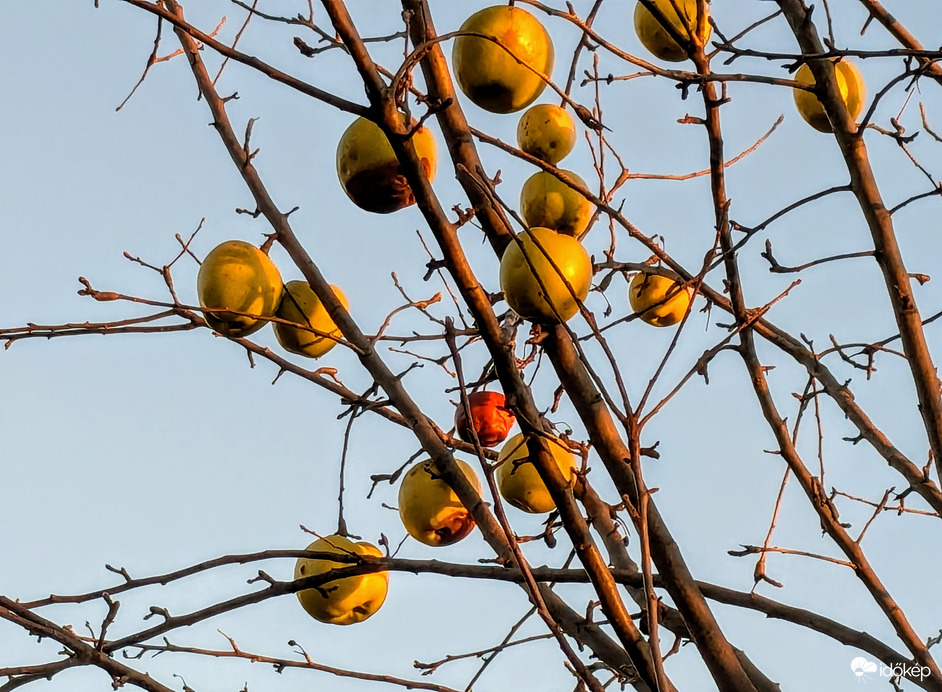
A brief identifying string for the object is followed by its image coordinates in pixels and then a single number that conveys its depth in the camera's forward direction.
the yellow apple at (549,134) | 6.02
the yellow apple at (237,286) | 5.38
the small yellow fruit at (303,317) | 5.70
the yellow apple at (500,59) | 5.22
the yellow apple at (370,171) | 5.27
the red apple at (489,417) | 5.89
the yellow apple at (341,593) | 5.46
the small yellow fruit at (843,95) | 5.79
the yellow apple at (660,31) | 5.50
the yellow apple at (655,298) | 6.34
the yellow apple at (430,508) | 5.53
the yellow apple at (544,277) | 4.37
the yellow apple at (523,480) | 5.33
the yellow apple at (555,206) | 5.77
